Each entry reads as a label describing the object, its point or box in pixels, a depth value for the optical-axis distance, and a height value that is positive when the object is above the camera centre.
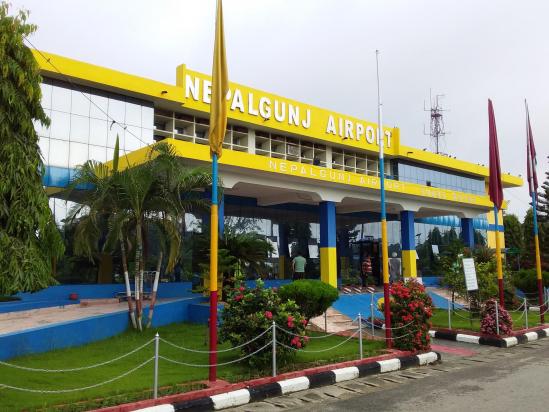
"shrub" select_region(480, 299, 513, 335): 13.47 -1.56
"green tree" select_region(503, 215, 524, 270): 49.31 +3.36
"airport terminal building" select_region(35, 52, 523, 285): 18.20 +5.04
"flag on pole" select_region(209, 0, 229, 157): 8.29 +3.01
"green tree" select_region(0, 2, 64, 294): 6.32 +1.26
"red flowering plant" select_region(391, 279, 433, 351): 10.84 -1.17
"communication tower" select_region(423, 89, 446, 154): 43.53 +12.81
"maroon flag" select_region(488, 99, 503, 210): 15.02 +3.16
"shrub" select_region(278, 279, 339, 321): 12.04 -0.72
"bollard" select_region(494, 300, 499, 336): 13.30 -1.56
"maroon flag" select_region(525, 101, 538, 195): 17.59 +3.71
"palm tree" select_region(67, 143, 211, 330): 12.10 +1.64
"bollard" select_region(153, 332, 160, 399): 6.68 -1.61
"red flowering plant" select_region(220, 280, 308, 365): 8.70 -1.00
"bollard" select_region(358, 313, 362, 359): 9.70 -1.45
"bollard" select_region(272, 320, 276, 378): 8.15 -1.42
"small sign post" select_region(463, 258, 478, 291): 14.64 -0.28
